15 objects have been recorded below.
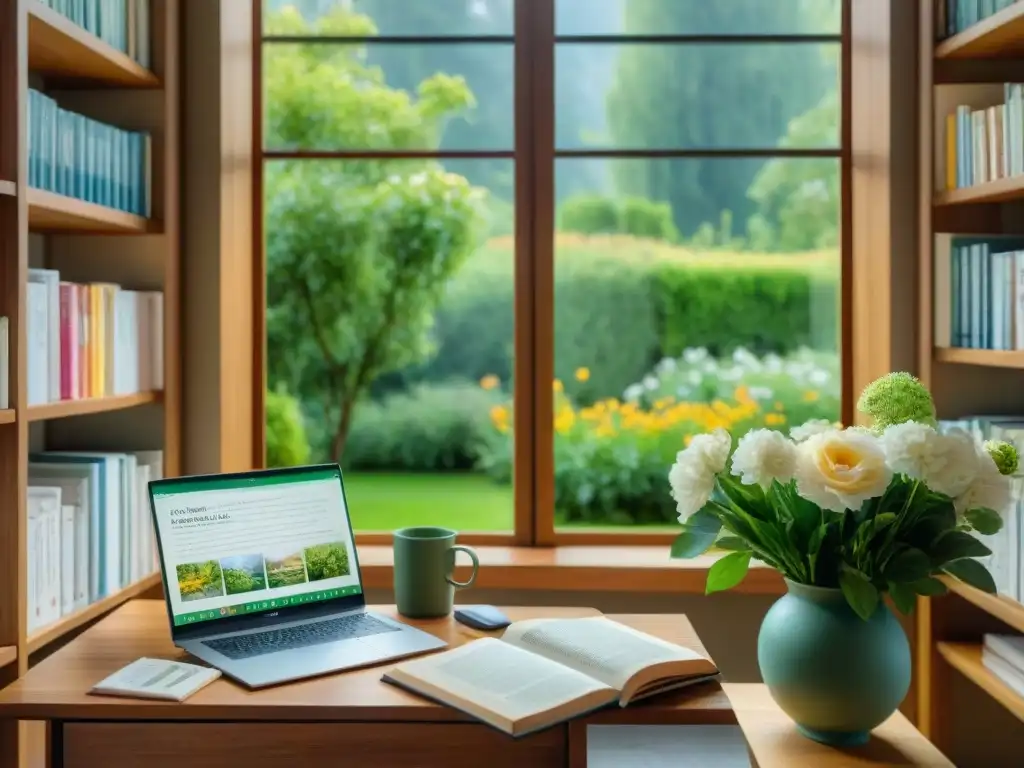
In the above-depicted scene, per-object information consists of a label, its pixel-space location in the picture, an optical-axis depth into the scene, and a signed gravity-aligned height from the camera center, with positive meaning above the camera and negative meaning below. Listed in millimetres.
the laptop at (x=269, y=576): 1702 -332
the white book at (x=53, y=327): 2086 +126
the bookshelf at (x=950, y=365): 2488 +53
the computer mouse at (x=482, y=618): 1845 -415
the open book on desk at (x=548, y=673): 1440 -430
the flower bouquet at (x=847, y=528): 1569 -230
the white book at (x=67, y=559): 2146 -356
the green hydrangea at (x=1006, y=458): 1646 -114
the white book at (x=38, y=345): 2014 +87
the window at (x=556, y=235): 2846 +424
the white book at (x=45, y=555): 2027 -331
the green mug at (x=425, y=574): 1888 -343
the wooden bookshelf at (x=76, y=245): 1884 +345
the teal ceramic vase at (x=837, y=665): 1684 -457
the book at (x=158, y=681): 1503 -436
